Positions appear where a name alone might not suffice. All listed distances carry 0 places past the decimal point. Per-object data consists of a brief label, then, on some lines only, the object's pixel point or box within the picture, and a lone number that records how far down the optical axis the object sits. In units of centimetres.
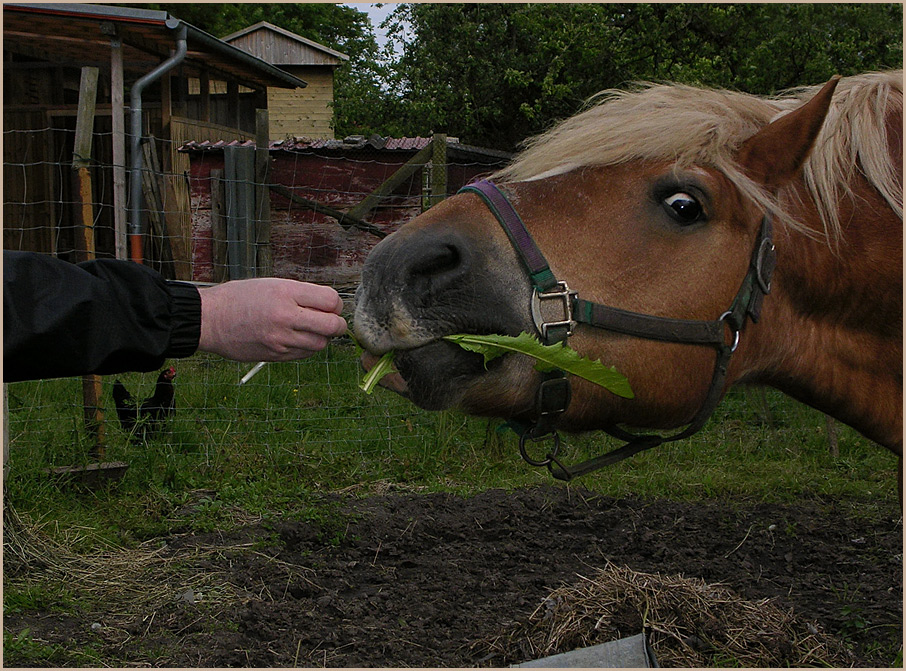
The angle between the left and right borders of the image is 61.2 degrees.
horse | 173
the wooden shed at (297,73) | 2114
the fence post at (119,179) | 473
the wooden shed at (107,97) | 728
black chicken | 470
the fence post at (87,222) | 439
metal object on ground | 207
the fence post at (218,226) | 667
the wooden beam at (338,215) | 630
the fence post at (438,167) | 551
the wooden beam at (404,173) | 608
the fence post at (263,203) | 583
